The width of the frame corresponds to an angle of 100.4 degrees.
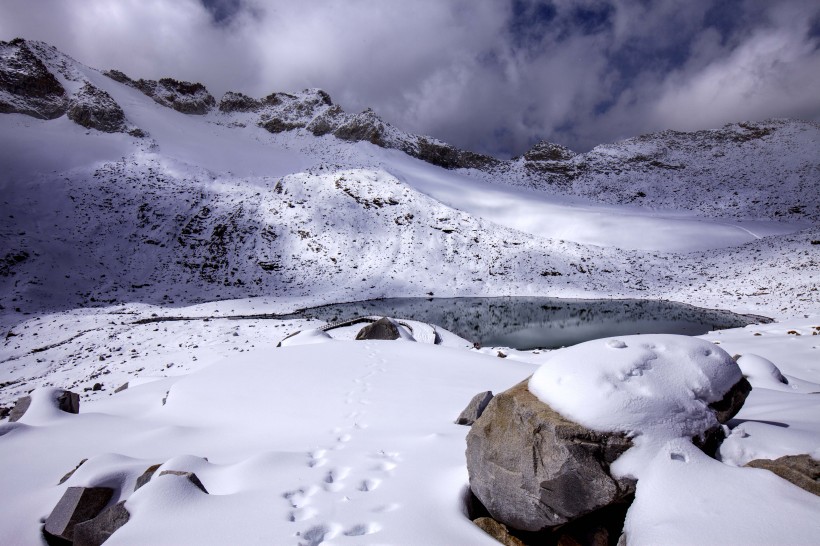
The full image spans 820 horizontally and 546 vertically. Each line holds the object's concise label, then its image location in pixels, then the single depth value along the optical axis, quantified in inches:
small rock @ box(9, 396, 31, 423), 263.3
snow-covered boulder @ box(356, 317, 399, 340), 651.5
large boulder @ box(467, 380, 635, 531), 119.5
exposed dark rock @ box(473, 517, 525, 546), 130.6
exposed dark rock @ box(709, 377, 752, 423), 133.8
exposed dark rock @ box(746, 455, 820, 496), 96.2
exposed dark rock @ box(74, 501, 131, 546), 130.6
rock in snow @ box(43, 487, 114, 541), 142.0
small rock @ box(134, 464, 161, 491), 159.2
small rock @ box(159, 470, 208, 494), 149.8
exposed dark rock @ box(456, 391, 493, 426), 230.1
